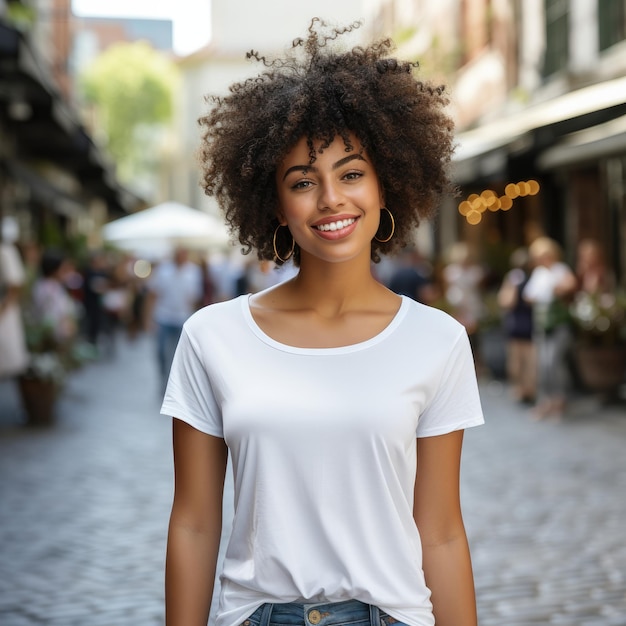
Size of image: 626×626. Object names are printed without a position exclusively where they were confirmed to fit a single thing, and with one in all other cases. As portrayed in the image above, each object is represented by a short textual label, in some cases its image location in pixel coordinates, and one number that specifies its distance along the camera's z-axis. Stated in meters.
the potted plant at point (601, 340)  12.73
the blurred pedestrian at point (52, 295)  14.47
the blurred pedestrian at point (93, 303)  22.42
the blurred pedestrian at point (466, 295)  16.23
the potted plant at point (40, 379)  11.98
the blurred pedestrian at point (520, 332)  12.93
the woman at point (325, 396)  2.19
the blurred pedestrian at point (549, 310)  12.44
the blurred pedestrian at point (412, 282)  15.81
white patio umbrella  24.00
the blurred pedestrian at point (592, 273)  13.59
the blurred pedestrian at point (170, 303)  13.59
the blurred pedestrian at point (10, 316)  11.02
